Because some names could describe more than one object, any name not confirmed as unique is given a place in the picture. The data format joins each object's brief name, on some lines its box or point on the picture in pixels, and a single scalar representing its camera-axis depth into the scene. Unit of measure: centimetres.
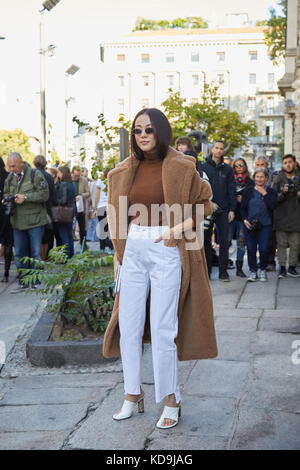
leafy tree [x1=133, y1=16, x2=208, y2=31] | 8400
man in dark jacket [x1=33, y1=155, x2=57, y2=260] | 998
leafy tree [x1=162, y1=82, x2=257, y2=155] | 4253
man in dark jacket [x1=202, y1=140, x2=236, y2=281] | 880
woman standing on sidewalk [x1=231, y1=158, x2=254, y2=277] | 945
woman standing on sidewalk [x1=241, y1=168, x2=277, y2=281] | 907
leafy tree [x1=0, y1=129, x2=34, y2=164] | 5634
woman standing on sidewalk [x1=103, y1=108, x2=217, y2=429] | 372
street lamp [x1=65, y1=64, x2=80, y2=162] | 2566
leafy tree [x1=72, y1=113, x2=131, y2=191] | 976
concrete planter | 529
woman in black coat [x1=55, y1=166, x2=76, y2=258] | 1074
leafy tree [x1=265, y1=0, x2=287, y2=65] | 3644
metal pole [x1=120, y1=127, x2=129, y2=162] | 680
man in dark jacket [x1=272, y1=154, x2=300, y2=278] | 934
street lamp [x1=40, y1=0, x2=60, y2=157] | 1543
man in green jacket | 845
